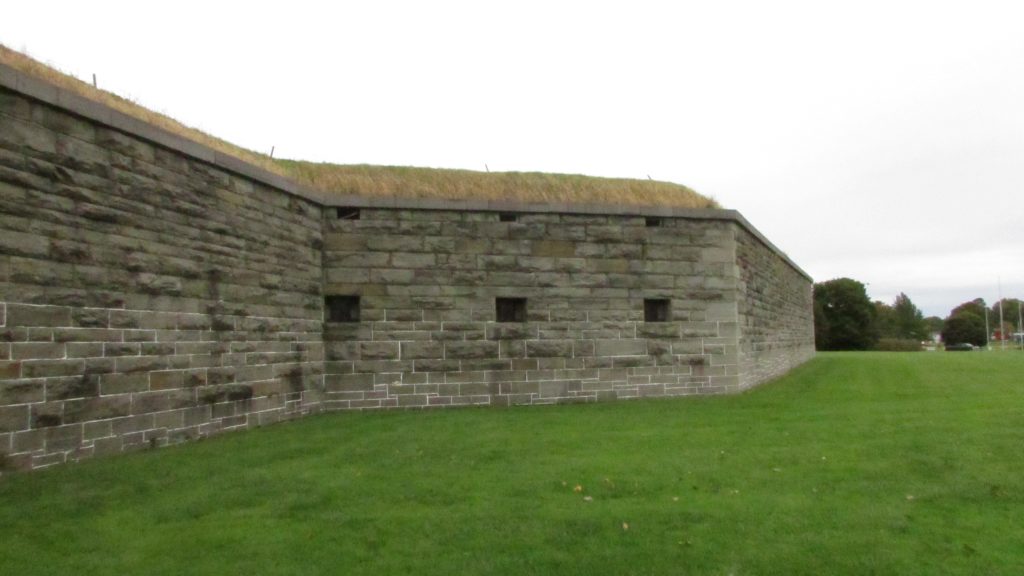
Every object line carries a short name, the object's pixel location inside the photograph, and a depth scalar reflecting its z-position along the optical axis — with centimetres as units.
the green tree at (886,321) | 8080
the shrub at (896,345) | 6456
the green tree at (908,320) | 10481
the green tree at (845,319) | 6394
